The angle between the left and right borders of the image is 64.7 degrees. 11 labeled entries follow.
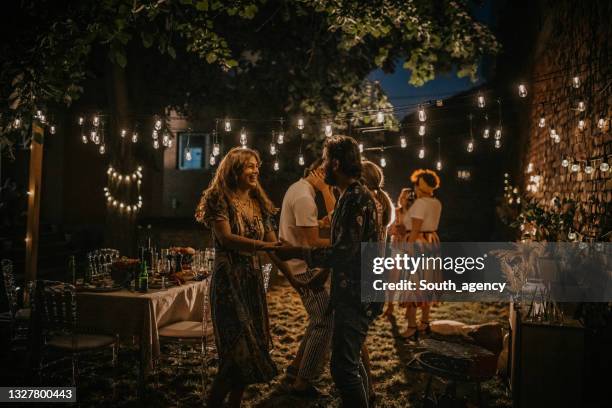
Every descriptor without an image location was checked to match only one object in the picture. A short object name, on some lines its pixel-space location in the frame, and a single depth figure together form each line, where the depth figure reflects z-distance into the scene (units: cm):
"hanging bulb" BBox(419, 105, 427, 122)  655
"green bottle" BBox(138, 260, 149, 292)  416
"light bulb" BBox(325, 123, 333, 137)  725
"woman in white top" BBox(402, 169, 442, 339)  601
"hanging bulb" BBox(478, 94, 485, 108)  601
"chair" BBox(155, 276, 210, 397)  410
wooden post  600
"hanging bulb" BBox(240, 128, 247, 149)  699
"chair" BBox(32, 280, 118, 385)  381
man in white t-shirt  386
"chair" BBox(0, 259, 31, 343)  454
